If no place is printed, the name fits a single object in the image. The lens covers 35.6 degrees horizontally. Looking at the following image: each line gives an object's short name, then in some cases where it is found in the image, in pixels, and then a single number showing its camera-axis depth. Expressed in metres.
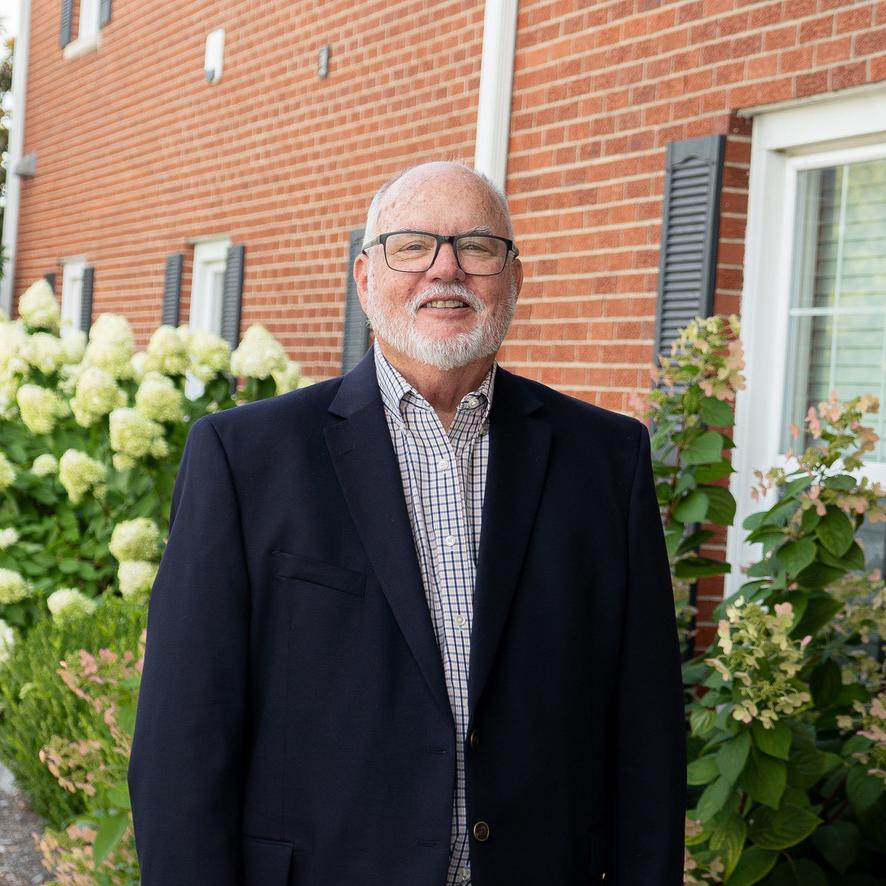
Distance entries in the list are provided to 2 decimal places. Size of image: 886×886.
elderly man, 2.17
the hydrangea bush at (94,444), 5.70
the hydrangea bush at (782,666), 3.22
